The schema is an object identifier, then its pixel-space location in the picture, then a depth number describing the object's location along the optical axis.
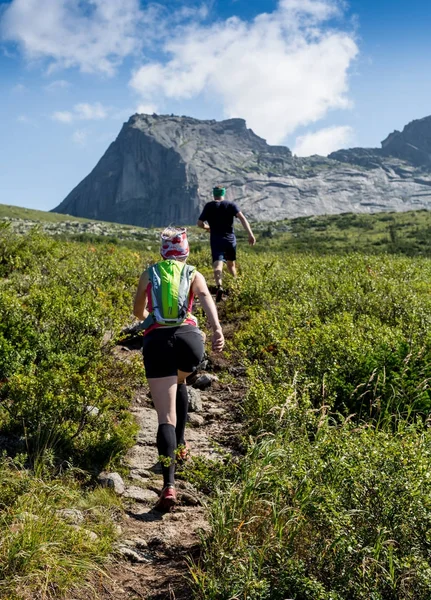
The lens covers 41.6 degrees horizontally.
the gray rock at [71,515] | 3.74
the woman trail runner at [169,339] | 4.65
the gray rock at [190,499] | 4.64
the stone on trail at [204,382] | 7.66
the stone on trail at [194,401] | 6.68
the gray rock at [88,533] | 3.61
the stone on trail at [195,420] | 6.36
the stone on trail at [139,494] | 4.64
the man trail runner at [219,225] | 11.91
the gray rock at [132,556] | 3.76
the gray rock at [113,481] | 4.58
